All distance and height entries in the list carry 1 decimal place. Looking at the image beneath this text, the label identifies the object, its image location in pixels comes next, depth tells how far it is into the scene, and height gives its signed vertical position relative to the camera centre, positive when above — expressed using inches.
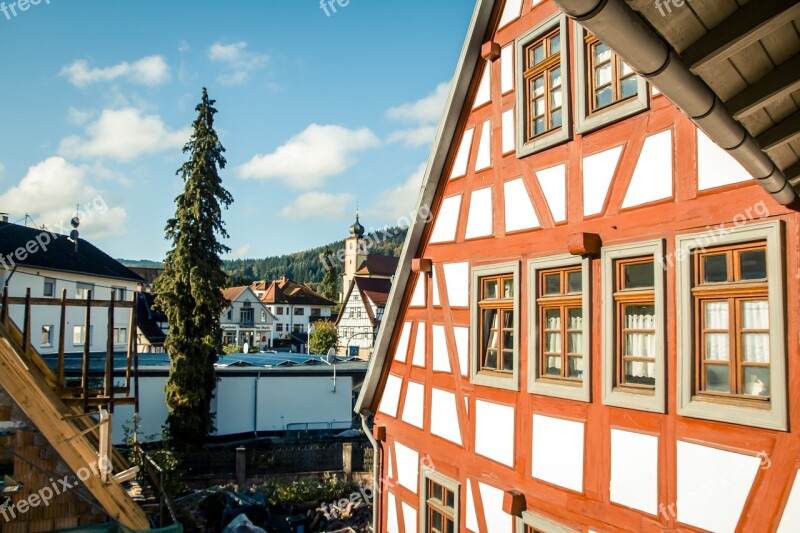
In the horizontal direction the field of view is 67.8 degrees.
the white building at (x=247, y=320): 2901.1 -61.8
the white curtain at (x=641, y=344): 226.7 -11.2
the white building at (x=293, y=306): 3609.7 +16.8
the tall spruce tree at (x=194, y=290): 879.7 +24.5
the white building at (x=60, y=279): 1382.9 +66.4
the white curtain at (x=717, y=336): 202.1 -6.7
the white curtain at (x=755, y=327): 190.2 -4.6
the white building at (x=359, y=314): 2640.3 -20.5
